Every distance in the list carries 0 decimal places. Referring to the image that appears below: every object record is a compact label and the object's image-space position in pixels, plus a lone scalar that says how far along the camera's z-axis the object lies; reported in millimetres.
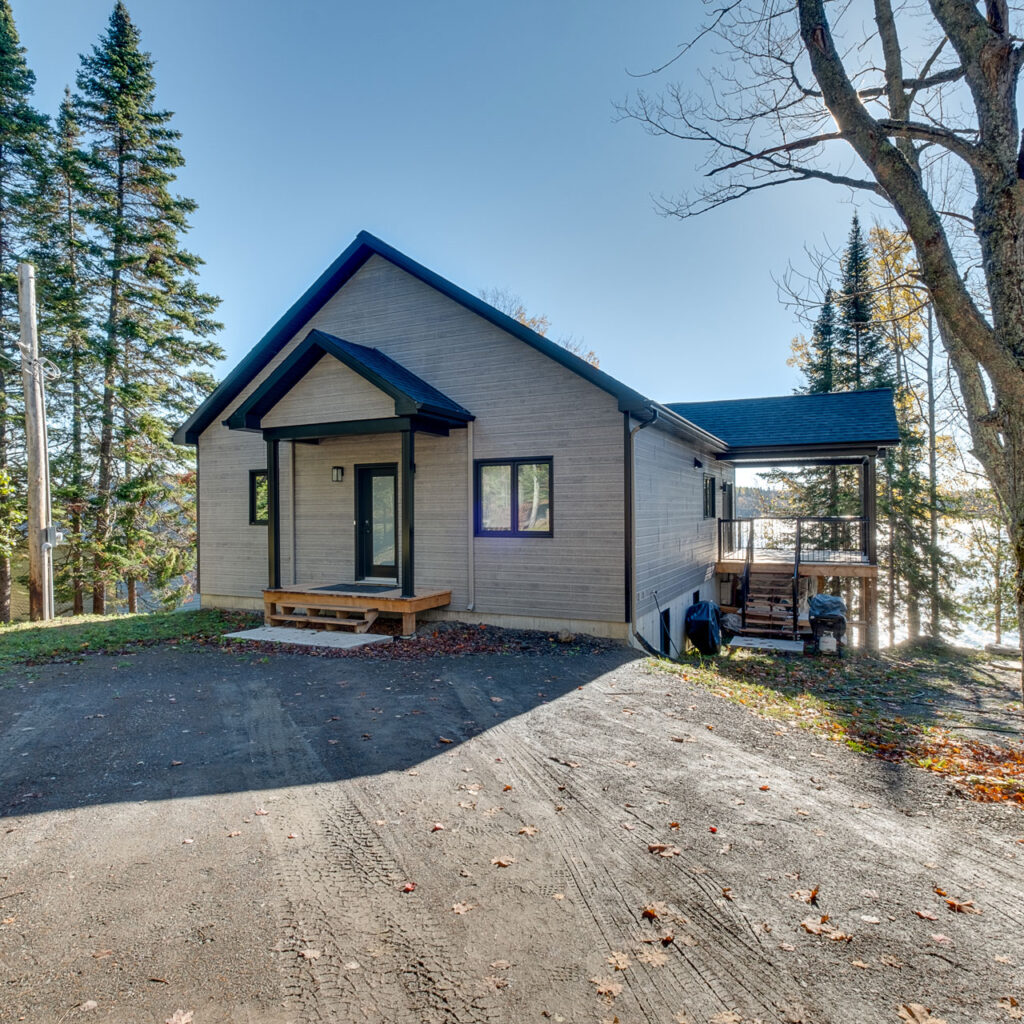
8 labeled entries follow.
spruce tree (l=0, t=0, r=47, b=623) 16625
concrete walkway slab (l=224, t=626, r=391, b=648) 9141
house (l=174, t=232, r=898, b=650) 9555
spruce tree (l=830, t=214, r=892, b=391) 21875
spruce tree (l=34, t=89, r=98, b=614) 16969
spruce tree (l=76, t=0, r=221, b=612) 17344
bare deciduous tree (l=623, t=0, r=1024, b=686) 5043
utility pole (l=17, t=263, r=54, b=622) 12102
